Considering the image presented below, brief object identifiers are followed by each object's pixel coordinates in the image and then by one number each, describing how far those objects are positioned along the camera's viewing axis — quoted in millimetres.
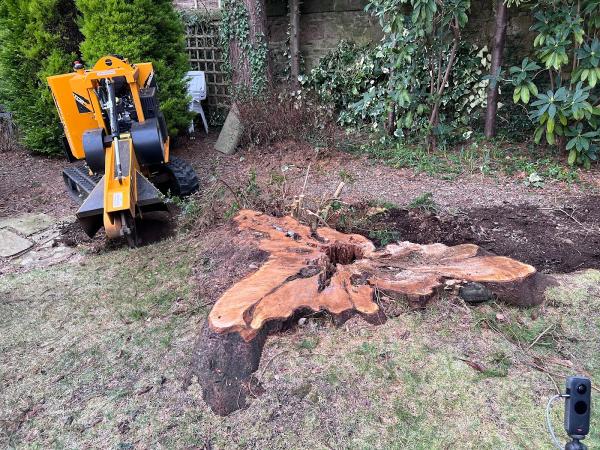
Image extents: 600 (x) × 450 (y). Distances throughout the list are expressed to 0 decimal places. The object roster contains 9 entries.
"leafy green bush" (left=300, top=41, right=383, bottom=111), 6688
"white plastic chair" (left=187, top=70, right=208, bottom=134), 7641
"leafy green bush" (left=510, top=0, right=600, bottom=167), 4539
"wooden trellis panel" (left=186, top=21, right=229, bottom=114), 7759
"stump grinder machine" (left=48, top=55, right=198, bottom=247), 3471
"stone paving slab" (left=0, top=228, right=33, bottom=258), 4020
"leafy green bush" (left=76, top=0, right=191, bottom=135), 5824
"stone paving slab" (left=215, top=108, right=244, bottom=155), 6438
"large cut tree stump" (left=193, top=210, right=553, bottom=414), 2146
